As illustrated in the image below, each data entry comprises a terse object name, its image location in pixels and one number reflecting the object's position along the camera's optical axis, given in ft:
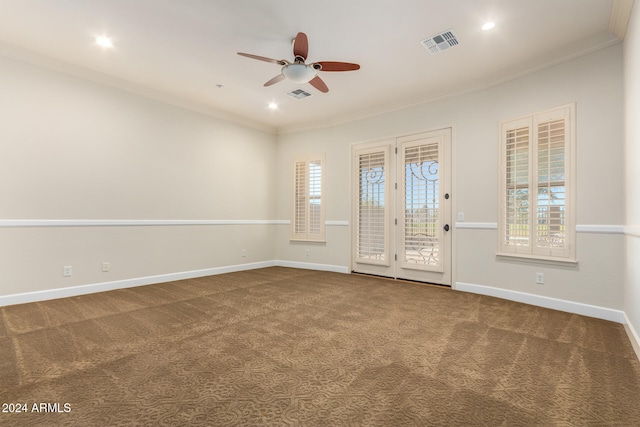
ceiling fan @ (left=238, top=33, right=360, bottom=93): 9.80
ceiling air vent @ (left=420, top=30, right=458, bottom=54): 10.61
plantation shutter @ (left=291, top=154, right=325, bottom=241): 20.22
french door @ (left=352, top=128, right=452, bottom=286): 15.28
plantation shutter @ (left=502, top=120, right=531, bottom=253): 12.40
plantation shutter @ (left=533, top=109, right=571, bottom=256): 11.37
